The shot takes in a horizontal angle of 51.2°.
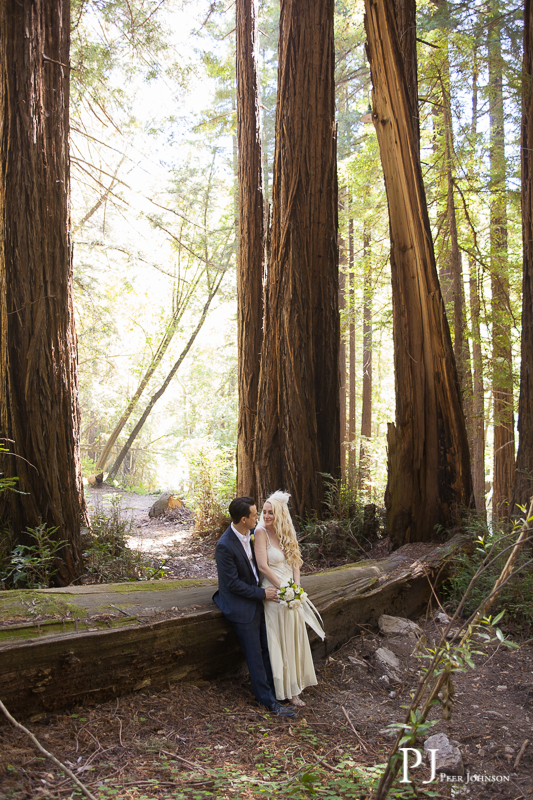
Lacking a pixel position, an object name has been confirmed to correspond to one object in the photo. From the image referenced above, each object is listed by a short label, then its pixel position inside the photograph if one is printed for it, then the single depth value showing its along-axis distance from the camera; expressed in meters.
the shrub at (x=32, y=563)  4.86
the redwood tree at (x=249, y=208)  9.67
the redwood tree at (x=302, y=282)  7.97
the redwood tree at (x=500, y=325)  9.62
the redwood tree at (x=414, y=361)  7.15
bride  4.12
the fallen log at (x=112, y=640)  3.30
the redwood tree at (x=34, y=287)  5.31
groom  4.07
